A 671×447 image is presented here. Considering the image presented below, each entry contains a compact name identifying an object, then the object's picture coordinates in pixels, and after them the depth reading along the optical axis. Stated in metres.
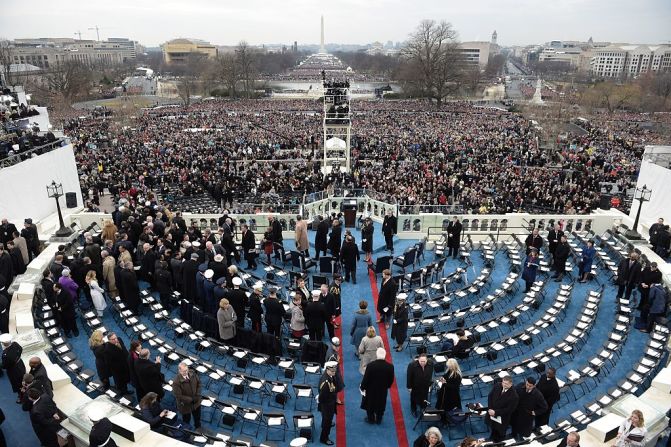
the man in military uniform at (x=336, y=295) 9.95
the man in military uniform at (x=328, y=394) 6.96
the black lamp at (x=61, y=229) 13.89
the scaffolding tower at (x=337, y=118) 25.08
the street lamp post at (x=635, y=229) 13.77
